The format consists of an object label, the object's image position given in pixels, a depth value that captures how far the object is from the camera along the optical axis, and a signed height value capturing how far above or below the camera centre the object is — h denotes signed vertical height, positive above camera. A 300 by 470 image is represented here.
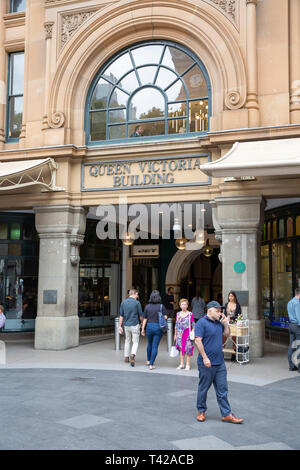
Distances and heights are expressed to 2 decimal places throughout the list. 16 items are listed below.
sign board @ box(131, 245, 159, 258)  22.03 +1.49
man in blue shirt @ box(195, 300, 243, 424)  6.50 -1.03
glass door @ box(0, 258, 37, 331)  16.97 -0.33
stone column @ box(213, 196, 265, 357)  12.17 +0.89
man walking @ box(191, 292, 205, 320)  16.59 -0.76
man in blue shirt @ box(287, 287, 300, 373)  10.75 -1.02
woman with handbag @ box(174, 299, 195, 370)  10.74 -1.06
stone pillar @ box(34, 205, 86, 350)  13.91 +0.25
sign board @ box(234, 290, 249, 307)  12.11 -0.31
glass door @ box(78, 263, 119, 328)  17.78 -0.40
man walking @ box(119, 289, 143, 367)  11.33 -0.75
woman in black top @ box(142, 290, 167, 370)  10.73 -0.90
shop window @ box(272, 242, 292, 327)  14.98 +0.16
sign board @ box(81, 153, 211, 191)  13.23 +3.07
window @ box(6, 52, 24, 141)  15.83 +5.96
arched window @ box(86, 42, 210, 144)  13.66 +5.37
